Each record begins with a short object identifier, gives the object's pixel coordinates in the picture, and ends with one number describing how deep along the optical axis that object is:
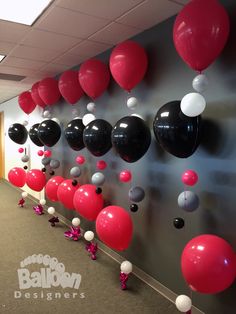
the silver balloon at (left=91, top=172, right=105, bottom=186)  2.77
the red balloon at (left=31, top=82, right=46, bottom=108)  3.85
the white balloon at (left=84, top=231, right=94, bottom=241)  2.94
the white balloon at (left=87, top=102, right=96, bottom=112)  2.98
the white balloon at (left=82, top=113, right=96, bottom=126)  2.78
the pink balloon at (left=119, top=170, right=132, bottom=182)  2.41
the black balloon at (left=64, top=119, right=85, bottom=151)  2.94
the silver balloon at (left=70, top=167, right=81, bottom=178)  3.26
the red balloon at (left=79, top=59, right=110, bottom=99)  2.66
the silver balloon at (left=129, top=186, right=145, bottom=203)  2.32
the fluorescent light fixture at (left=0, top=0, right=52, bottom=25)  1.90
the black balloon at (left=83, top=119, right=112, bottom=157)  2.48
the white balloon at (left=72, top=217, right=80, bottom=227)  3.41
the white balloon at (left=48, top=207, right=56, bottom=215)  4.06
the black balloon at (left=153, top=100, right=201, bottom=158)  1.68
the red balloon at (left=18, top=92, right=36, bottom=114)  4.21
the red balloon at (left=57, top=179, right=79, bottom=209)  3.22
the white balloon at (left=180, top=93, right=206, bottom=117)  1.63
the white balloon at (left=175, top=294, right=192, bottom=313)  1.87
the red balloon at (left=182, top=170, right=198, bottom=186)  1.83
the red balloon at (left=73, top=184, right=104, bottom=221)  2.76
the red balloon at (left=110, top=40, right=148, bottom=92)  2.18
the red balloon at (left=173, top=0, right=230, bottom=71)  1.52
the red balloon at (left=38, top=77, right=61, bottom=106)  3.58
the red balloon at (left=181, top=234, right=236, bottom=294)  1.54
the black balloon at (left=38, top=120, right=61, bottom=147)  3.38
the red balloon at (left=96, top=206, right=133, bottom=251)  2.24
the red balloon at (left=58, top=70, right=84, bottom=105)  3.11
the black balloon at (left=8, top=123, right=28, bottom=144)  4.23
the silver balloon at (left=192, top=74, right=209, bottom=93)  1.72
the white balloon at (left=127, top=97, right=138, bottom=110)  2.37
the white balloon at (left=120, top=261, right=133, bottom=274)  2.42
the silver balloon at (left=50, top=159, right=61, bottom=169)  3.78
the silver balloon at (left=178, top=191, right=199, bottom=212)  1.82
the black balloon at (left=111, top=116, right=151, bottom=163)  2.07
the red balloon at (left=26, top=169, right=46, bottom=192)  3.98
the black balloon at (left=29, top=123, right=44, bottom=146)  3.92
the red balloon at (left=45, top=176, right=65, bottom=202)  3.59
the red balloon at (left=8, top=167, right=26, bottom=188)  4.32
